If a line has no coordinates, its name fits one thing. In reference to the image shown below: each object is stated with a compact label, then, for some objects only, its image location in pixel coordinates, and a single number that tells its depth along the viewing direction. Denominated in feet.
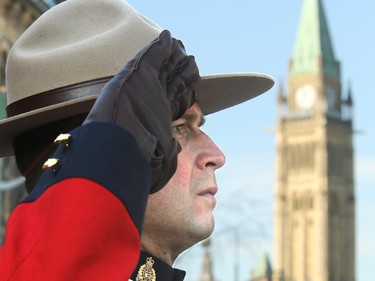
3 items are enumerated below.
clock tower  312.50
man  4.46
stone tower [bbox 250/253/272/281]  278.26
